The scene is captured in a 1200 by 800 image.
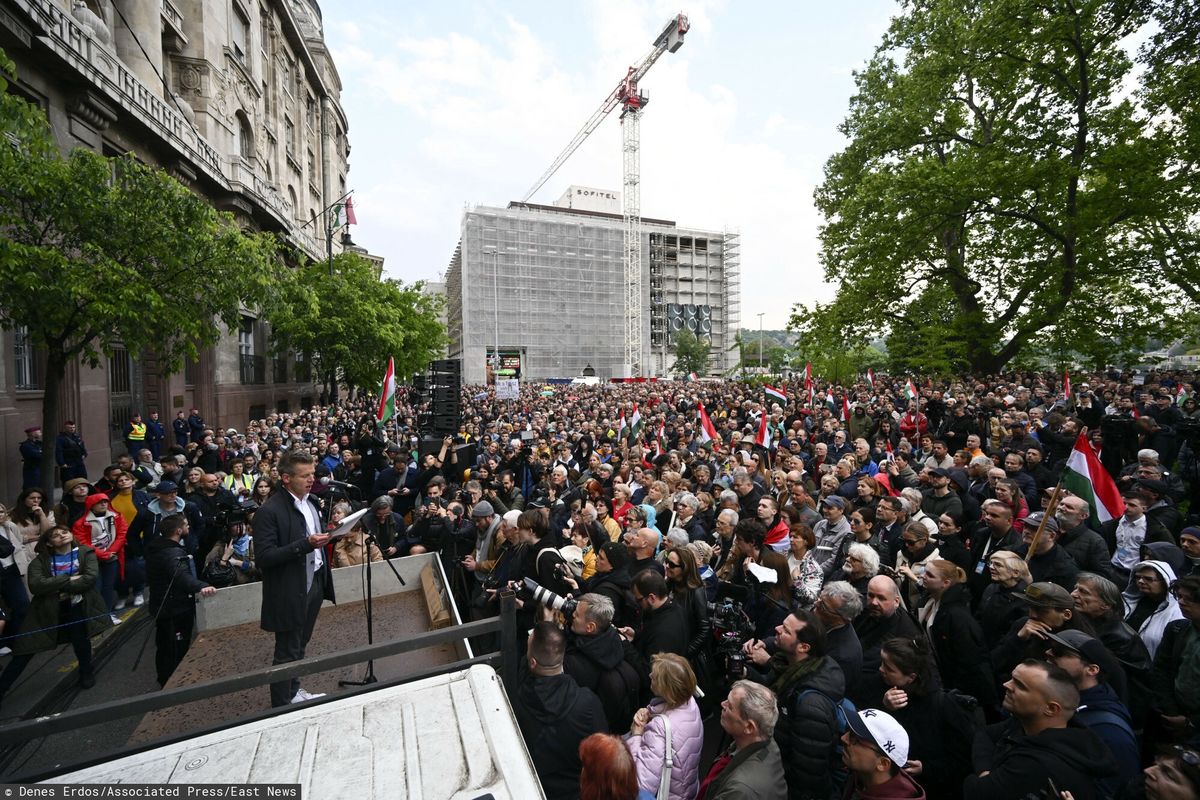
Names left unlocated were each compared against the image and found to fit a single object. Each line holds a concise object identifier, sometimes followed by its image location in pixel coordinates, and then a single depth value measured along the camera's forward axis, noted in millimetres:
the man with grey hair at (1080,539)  4957
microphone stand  4316
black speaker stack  12031
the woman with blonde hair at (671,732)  3023
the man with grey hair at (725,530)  6176
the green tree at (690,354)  79875
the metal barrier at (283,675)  1970
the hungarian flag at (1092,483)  5812
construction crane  80938
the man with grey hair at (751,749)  2654
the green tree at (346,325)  25047
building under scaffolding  69375
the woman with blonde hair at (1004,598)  4090
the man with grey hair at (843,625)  3639
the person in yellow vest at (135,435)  14062
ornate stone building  12391
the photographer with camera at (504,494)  8420
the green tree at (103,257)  7996
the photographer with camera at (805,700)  2939
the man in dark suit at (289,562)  4020
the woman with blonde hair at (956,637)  3732
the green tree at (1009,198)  16141
